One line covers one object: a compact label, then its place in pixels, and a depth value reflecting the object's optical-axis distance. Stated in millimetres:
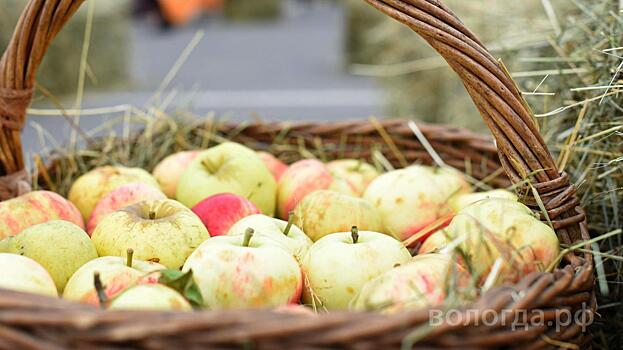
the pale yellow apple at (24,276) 838
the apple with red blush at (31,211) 959
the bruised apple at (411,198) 1039
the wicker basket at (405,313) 765
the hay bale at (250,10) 6835
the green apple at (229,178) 1047
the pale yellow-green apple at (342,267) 891
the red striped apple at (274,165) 1113
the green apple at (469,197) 1006
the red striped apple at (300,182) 1062
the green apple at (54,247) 901
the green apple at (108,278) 860
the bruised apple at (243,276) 863
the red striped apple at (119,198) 1010
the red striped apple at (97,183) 1052
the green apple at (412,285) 831
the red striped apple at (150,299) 817
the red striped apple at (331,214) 989
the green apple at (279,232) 932
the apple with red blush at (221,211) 982
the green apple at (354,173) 1089
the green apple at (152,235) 919
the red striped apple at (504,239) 848
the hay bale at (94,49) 3292
